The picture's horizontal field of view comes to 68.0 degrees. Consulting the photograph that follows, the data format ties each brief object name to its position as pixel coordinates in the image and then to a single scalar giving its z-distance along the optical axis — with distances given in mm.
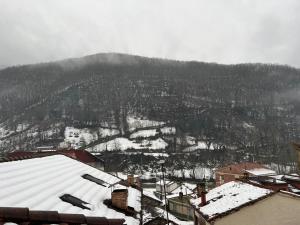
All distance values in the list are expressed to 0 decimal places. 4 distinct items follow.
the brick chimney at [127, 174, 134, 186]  13330
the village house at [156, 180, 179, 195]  50100
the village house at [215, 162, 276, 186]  40255
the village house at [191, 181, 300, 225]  11363
